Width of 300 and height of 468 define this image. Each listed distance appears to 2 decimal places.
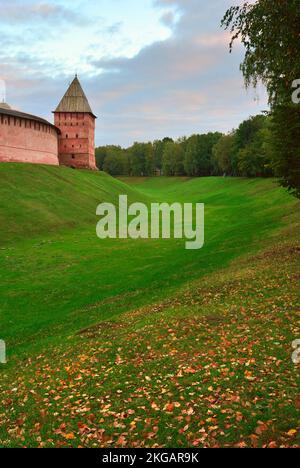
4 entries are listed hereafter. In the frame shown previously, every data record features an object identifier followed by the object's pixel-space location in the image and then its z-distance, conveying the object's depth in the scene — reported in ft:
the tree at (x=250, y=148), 271.69
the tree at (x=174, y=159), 481.46
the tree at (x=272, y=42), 36.42
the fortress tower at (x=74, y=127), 276.21
